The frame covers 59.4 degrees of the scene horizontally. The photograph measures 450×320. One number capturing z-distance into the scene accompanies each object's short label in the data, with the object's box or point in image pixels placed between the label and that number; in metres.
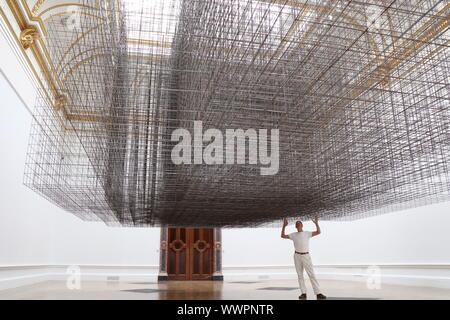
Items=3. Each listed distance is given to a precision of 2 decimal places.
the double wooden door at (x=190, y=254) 14.52
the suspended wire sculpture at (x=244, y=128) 4.23
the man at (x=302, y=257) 5.99
